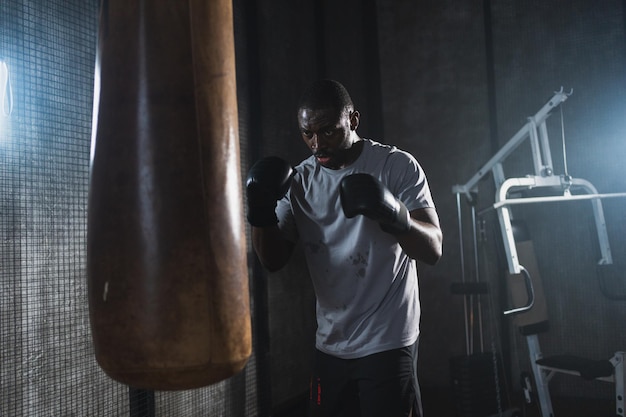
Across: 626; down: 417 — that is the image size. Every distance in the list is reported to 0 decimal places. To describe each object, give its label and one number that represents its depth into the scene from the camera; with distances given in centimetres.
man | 183
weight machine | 322
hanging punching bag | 87
